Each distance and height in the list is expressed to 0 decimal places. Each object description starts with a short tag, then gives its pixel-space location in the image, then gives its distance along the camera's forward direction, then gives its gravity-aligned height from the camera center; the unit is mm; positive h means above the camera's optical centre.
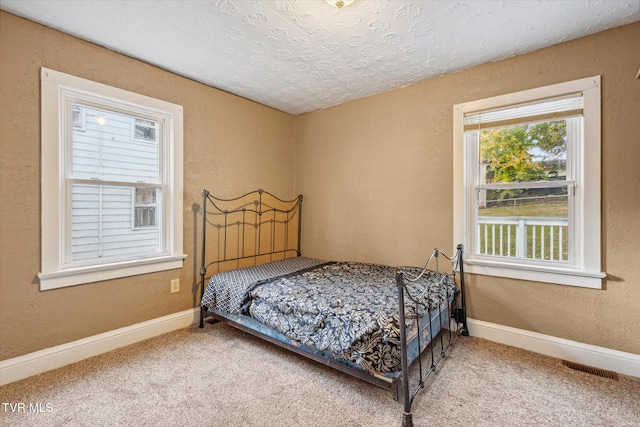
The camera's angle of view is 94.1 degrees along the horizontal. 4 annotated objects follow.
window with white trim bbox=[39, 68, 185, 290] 2041 +239
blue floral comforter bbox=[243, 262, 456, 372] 1594 -599
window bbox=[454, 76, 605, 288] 2092 +241
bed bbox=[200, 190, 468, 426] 1607 -583
